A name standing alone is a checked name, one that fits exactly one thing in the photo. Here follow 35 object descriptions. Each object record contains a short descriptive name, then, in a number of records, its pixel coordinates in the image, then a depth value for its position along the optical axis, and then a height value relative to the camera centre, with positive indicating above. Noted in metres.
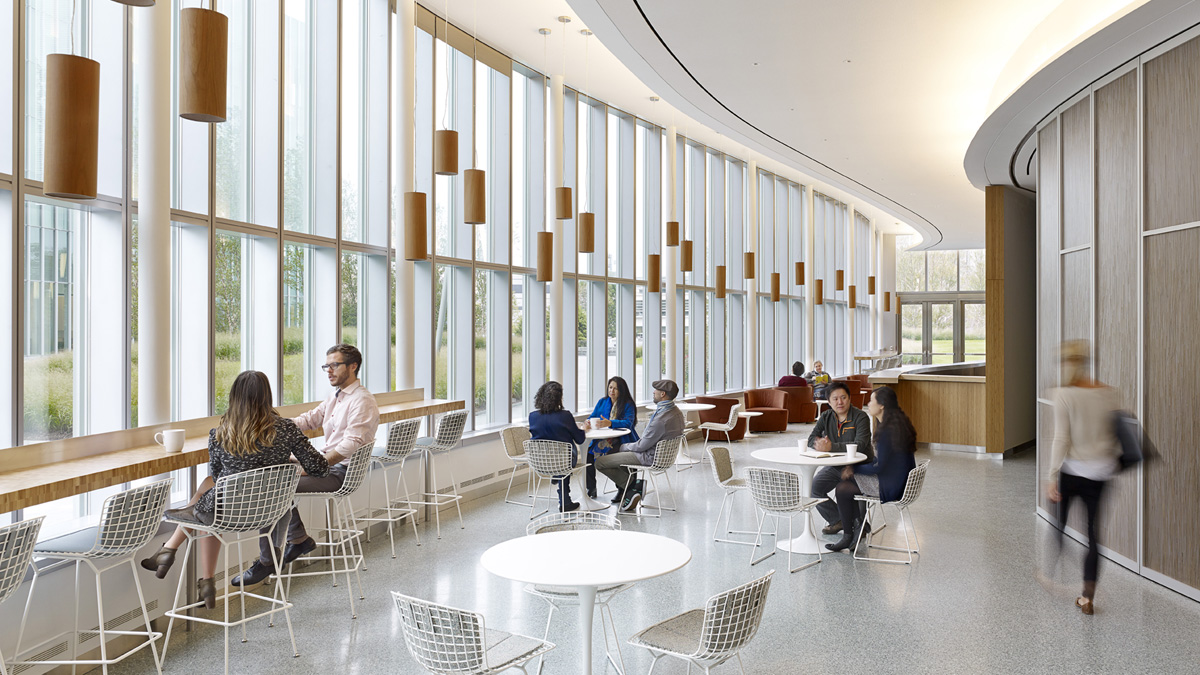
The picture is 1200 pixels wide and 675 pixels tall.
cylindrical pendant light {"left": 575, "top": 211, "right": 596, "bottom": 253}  8.54 +1.16
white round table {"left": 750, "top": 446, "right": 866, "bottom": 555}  5.88 -0.90
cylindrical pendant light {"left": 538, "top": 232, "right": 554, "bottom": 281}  8.18 +0.88
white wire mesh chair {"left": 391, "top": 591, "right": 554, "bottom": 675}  2.67 -1.00
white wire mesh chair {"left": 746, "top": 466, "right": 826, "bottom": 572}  5.44 -1.02
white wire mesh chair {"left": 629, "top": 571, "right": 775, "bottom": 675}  2.89 -1.09
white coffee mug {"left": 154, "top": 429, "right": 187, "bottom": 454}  4.36 -0.52
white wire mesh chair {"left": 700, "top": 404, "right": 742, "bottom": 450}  11.24 -1.19
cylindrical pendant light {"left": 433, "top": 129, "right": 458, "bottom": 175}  6.26 +1.47
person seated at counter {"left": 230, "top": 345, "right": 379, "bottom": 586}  4.87 -0.56
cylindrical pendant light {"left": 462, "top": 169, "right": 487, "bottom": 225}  6.74 +1.24
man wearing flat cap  7.07 -0.94
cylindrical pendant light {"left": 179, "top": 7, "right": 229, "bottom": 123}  3.30 +1.16
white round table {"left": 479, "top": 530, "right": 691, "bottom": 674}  3.03 -0.88
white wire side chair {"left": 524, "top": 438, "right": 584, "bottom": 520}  6.77 -0.98
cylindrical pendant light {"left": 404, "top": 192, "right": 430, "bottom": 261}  6.12 +0.91
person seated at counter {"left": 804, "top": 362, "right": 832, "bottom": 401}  14.02 -0.75
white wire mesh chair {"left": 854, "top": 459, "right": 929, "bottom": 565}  5.68 -1.14
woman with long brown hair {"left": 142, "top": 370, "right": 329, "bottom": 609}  4.22 -0.53
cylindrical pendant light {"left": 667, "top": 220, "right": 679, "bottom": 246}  10.66 +1.45
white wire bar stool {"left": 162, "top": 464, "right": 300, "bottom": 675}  3.94 -0.81
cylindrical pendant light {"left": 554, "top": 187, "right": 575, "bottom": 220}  8.28 +1.43
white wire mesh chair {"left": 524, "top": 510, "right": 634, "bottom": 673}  3.40 -0.94
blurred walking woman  4.57 -0.61
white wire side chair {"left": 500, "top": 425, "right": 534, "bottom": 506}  7.45 -0.94
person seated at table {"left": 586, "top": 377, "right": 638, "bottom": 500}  7.79 -0.77
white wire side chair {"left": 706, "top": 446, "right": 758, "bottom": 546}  6.13 -1.00
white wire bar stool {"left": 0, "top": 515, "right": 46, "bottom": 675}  2.82 -0.74
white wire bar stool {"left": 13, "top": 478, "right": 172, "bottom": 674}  3.54 -0.88
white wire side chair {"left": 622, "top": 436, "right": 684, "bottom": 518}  6.96 -1.04
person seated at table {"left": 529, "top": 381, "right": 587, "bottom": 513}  6.98 -0.69
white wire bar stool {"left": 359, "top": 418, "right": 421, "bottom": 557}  6.12 -0.81
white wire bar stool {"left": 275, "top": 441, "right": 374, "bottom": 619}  5.01 -1.33
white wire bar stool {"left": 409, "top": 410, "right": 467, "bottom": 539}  6.96 -0.82
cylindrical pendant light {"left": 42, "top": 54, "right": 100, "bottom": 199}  3.09 +0.83
